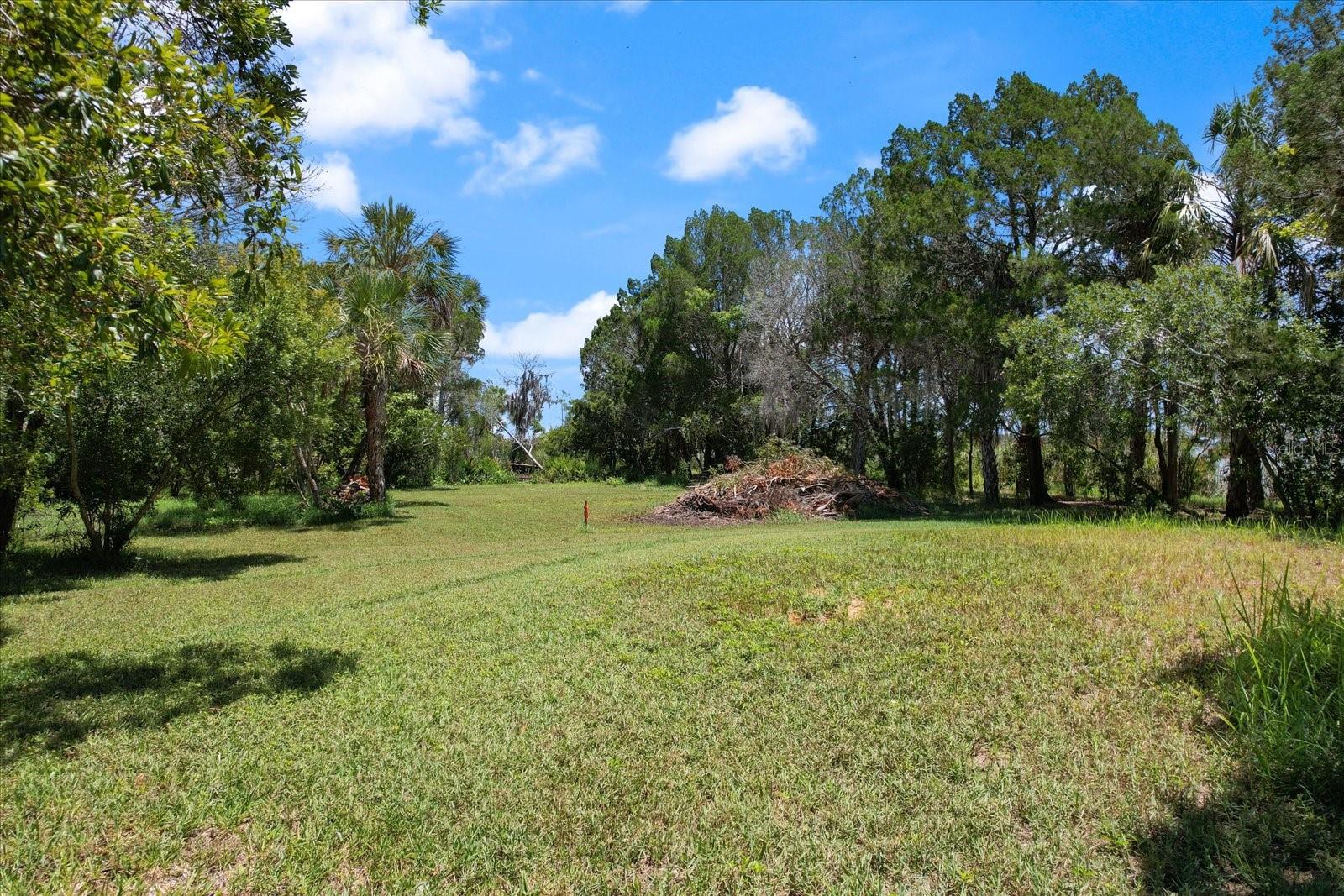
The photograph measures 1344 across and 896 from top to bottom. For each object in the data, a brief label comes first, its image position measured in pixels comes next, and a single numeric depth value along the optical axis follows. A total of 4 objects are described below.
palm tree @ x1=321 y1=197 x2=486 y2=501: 20.50
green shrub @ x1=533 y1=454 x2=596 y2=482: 44.47
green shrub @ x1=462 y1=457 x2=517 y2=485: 42.50
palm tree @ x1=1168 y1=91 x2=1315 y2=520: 12.81
